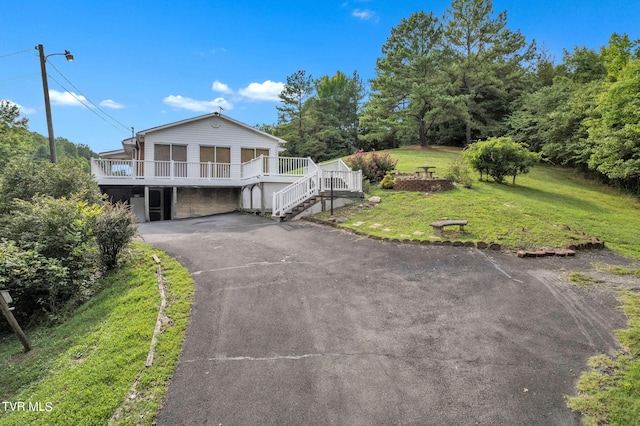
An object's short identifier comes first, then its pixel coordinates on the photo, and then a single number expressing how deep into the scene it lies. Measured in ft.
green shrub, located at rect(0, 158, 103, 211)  30.73
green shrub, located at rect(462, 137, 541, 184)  45.68
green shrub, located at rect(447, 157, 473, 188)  45.19
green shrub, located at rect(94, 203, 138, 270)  22.50
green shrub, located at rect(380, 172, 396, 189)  47.37
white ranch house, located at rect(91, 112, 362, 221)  43.19
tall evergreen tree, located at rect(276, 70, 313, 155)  119.14
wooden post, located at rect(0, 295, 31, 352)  14.23
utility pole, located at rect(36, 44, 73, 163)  45.22
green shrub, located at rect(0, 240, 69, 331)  17.81
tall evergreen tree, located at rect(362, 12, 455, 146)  95.85
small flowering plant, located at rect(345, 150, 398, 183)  52.75
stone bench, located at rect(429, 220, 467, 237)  27.60
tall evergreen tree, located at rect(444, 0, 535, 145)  96.22
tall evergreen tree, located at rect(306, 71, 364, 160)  116.67
